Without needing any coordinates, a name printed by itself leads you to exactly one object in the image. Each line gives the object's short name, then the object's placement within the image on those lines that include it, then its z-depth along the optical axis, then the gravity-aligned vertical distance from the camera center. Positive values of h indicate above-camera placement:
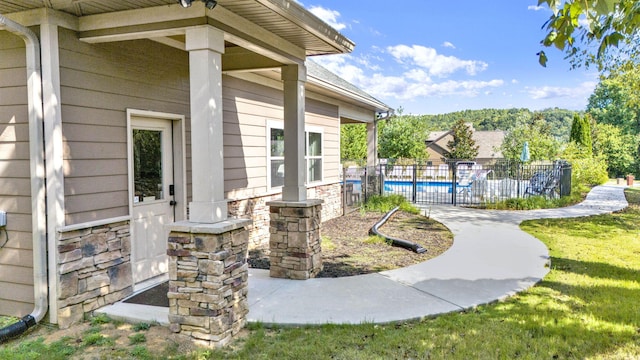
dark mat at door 4.33 -1.43
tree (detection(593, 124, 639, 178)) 30.56 +1.17
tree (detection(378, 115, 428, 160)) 32.09 +2.15
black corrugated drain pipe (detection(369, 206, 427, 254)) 6.81 -1.34
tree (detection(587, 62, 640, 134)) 35.36 +5.03
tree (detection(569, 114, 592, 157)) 26.44 +2.20
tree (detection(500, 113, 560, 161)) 22.31 +1.28
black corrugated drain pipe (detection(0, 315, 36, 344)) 3.58 -1.42
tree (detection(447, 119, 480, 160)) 39.75 +2.23
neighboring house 43.47 +2.50
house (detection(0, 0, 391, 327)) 3.63 +0.42
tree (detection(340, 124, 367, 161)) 34.34 +1.94
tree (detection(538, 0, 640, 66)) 2.87 +1.11
